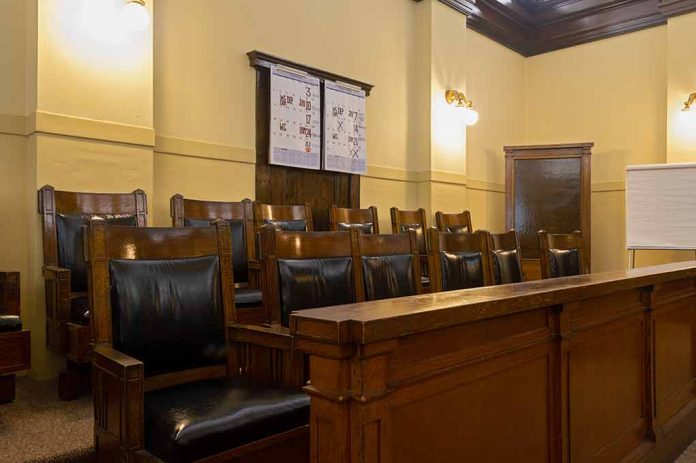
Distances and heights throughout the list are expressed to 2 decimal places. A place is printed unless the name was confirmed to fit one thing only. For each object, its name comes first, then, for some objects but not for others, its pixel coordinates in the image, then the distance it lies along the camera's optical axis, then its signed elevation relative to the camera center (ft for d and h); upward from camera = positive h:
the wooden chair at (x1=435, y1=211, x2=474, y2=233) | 16.07 +0.16
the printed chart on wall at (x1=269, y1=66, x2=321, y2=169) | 13.82 +2.84
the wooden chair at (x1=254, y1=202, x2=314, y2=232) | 11.63 +0.22
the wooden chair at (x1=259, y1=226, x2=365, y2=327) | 6.40 -0.55
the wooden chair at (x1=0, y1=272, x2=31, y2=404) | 6.63 -1.52
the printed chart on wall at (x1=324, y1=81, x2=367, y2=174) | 15.26 +2.83
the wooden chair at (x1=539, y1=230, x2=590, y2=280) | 10.98 -0.57
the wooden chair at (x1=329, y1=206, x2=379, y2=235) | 13.08 +0.19
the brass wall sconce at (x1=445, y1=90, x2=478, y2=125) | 18.21 +4.24
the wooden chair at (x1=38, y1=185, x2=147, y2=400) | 7.67 -0.58
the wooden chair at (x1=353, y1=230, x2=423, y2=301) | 7.43 -0.53
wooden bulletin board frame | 13.65 +1.30
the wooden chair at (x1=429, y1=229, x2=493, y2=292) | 8.54 -0.55
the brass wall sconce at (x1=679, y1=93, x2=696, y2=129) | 18.02 +3.83
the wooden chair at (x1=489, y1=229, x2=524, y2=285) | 9.77 -0.57
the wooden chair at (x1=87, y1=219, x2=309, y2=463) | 4.26 -1.27
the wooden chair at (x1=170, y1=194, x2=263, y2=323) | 10.39 +0.09
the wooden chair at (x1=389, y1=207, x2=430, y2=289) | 14.88 +0.14
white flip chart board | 15.94 +0.64
